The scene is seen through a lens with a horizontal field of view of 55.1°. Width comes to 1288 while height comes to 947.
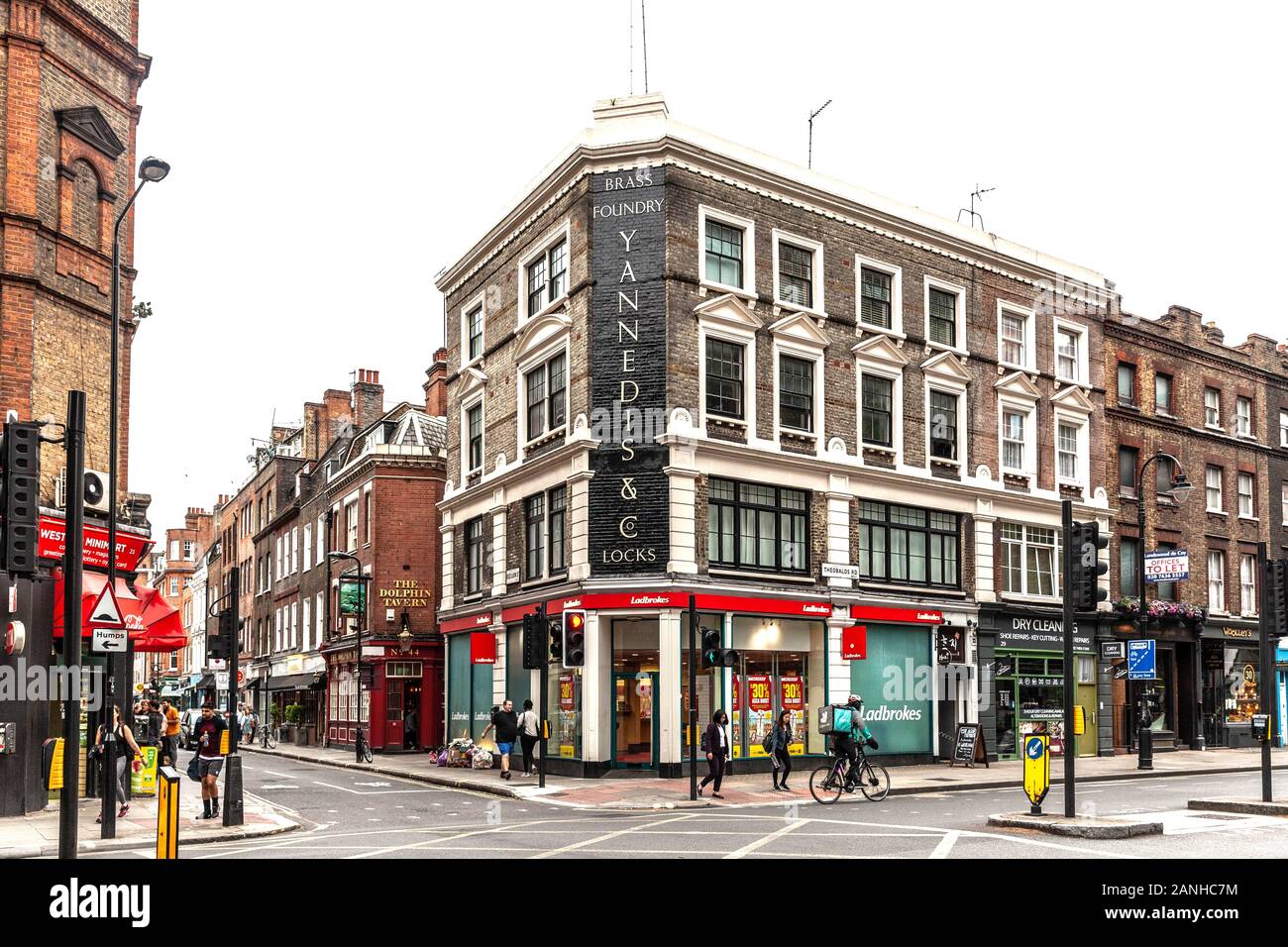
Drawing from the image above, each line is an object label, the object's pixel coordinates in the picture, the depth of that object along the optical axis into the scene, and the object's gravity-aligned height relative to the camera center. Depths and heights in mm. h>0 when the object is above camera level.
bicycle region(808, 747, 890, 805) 21547 -3748
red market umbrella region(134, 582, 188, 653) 24094 -1000
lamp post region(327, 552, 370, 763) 36219 -484
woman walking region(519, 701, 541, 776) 27594 -3625
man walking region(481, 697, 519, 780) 26922 -3486
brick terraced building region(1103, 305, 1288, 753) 38406 +2520
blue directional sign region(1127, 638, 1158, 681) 33688 -2481
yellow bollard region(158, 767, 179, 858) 10078 -2004
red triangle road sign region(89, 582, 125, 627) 17234 -538
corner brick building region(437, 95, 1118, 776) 27531 +3033
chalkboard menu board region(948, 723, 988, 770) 30469 -4363
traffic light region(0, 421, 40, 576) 12617 +768
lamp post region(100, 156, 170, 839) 16453 +1968
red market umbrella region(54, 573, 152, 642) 21469 -528
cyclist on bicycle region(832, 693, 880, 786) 21500 -2998
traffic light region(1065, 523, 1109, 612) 16438 +25
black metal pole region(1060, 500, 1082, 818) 16188 -1300
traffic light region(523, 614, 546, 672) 23922 -1463
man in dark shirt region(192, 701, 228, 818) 18875 -2738
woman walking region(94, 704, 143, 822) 19391 -2740
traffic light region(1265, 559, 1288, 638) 19891 -457
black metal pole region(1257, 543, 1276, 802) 19031 -1837
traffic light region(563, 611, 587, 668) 23531 -1327
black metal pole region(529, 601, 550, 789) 23891 -1803
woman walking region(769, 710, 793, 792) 24189 -3461
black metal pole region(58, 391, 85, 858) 12098 -498
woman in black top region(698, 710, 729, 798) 22797 -3329
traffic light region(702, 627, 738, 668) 22609 -1553
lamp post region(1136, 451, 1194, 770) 31141 -4198
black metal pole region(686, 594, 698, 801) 21681 -2609
